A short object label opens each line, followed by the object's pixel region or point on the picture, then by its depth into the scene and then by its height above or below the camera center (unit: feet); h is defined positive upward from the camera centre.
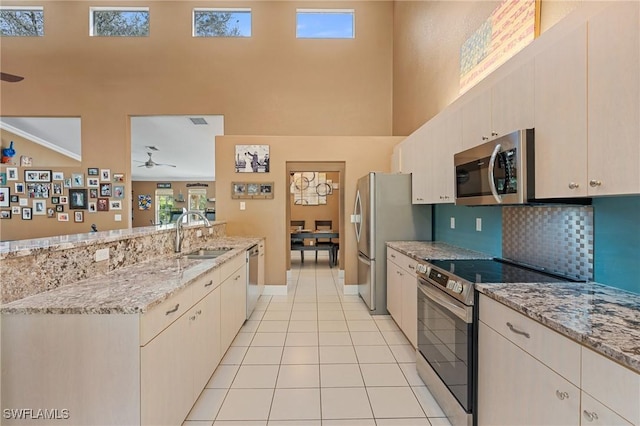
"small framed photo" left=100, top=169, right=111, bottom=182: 17.66 +2.12
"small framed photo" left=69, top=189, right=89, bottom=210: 17.67 +0.71
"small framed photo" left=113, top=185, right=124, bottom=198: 17.79 +1.22
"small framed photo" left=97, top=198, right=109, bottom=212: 17.76 +0.42
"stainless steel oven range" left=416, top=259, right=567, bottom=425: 5.41 -2.34
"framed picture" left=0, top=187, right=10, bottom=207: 17.25 +0.81
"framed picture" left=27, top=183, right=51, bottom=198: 17.44 +1.23
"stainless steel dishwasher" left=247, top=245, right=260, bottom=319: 11.29 -2.70
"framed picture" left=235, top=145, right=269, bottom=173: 15.44 +2.68
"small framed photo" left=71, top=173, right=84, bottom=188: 17.56 +1.82
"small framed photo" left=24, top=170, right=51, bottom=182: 17.39 +2.07
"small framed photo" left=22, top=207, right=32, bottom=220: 17.53 -0.12
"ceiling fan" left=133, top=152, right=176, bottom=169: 28.42 +4.60
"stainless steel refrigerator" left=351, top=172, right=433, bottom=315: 12.16 -0.45
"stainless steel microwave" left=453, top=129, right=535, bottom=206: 5.42 +0.82
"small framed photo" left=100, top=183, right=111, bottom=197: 17.69 +1.27
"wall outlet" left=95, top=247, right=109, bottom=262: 6.00 -0.89
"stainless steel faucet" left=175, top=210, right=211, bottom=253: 9.26 -0.74
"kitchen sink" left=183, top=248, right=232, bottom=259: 9.94 -1.46
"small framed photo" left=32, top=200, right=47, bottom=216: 17.57 +0.18
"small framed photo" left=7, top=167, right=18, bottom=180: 17.40 +2.21
